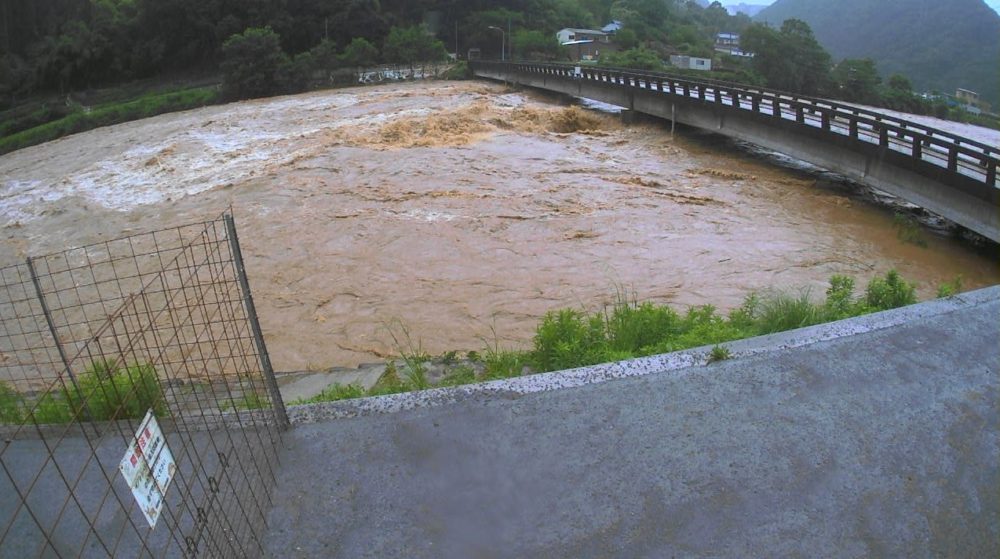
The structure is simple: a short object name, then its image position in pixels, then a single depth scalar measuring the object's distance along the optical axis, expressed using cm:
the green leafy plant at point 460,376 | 645
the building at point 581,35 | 9161
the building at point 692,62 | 7006
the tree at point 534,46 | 8150
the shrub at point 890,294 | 743
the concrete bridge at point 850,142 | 1396
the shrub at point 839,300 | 701
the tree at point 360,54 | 6731
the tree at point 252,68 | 5588
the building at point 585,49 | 8381
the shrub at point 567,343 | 646
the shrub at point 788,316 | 687
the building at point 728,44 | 8699
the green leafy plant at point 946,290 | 728
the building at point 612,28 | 9634
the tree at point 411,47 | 7025
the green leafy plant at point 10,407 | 591
